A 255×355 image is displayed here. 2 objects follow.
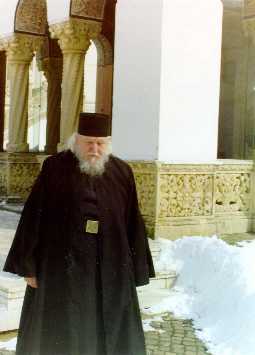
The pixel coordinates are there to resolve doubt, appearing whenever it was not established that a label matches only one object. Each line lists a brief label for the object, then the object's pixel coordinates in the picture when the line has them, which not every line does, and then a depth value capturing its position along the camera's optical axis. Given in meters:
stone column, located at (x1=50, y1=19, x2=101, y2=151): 9.45
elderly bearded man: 3.24
